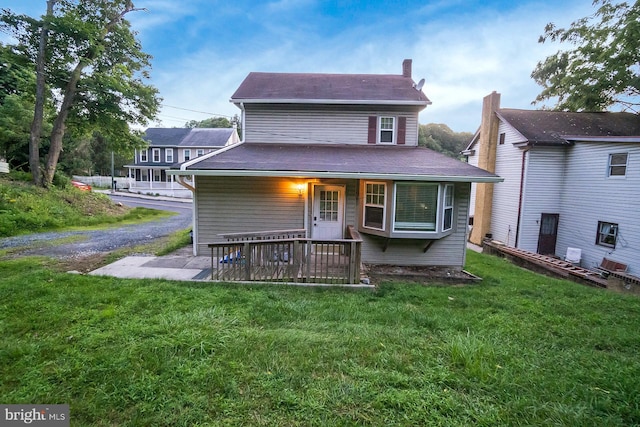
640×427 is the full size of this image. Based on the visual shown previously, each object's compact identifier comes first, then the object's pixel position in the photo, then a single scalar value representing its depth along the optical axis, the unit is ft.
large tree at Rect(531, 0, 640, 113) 47.03
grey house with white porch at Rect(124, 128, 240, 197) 102.32
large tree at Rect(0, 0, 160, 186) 43.78
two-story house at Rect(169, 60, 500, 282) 23.06
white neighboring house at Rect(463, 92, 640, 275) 34.14
